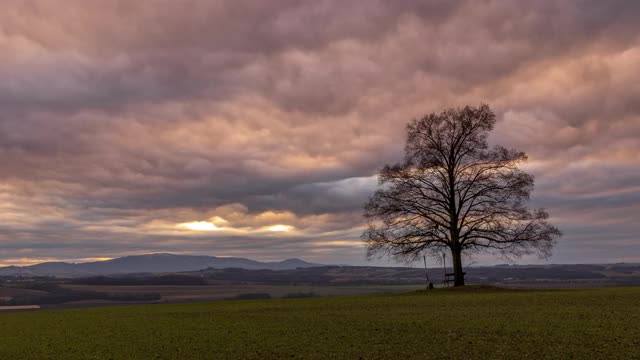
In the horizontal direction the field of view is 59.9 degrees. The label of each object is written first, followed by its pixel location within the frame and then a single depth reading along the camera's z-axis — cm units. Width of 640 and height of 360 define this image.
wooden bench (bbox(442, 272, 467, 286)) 5126
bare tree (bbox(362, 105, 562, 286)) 5056
